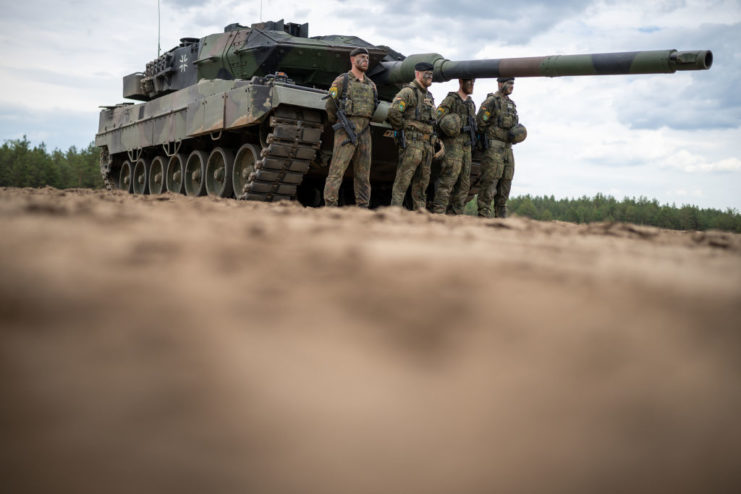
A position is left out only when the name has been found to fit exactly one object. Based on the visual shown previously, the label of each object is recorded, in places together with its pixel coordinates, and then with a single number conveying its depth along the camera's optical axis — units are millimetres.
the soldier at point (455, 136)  8203
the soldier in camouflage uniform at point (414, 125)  7312
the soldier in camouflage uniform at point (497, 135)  8672
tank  7153
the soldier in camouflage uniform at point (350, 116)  6965
